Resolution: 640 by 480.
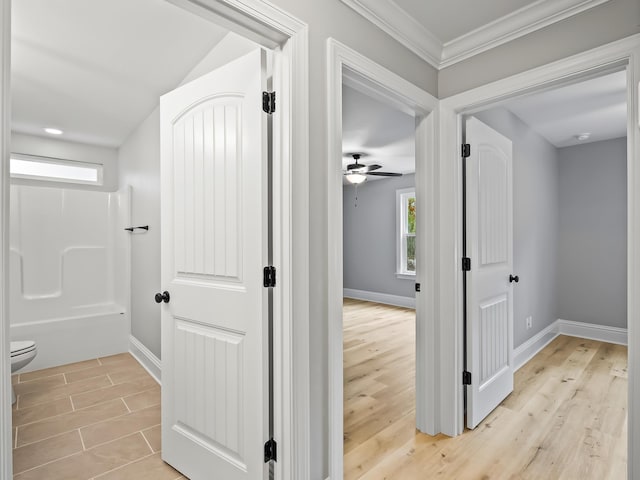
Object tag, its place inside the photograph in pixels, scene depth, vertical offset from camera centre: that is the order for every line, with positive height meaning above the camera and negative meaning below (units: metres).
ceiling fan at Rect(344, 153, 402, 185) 4.98 +0.94
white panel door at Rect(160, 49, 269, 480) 1.51 -0.18
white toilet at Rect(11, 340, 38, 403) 2.62 -0.90
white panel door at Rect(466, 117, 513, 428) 2.29 -0.24
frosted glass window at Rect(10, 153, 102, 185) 3.94 +0.83
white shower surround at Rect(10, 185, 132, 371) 3.53 -0.37
